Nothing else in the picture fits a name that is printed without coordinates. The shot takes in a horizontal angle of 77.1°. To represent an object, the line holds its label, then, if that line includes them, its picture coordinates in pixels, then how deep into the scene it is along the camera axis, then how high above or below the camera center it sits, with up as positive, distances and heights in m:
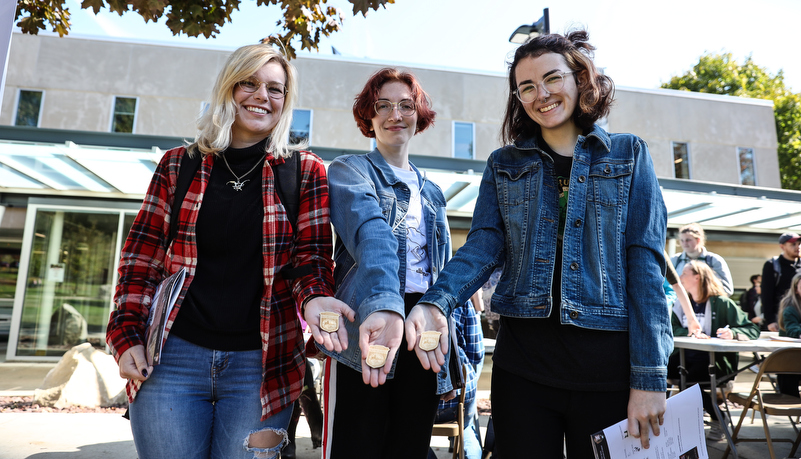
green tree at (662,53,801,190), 22.94 +10.63
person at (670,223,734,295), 5.62 +0.60
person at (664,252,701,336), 4.40 +0.01
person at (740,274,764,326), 11.04 +0.10
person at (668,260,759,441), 4.68 -0.15
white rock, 5.64 -1.06
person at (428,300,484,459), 2.36 -0.24
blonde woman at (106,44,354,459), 1.52 +0.00
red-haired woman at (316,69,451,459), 1.35 +0.07
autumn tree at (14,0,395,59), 3.27 +2.02
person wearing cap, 6.27 +0.43
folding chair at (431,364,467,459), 2.69 -0.74
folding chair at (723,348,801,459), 3.66 -0.75
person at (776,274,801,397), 4.87 -0.06
